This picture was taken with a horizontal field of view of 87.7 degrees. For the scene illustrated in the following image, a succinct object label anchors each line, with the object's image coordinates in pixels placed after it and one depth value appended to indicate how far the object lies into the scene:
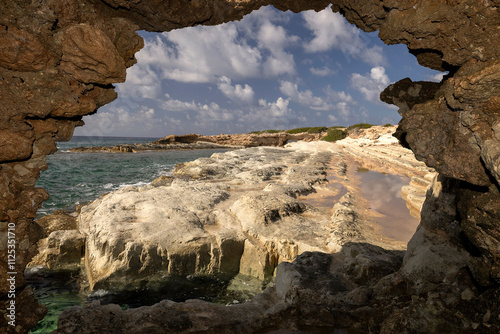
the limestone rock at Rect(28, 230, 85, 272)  8.45
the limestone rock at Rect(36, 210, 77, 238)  10.73
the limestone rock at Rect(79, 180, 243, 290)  7.30
